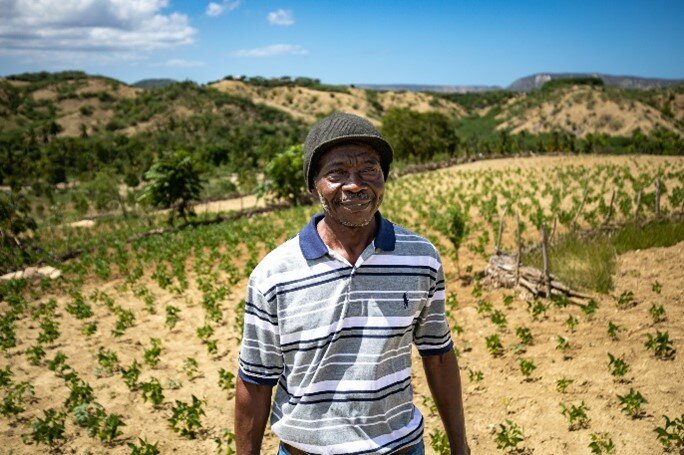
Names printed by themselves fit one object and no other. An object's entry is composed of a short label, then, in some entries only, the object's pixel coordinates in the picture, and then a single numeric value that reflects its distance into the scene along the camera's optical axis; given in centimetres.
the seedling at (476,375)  604
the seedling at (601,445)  414
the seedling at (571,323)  684
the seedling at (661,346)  566
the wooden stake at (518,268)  866
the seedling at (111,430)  543
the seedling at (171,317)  918
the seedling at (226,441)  498
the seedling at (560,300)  762
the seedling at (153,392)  625
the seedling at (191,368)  705
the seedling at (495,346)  673
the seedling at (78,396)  635
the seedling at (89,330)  920
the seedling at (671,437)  413
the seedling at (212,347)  777
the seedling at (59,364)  732
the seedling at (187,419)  554
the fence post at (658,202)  1165
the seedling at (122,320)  916
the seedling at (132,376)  685
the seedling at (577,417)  471
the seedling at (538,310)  748
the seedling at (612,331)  632
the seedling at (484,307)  800
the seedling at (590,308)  707
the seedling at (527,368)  591
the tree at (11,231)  1590
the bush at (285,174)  2497
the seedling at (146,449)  493
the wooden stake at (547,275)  799
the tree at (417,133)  4450
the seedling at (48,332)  896
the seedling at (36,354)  812
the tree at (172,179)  2002
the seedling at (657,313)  659
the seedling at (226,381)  656
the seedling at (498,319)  741
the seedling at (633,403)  465
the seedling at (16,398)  627
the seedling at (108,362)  746
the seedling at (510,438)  447
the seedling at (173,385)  677
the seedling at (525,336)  684
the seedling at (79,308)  1013
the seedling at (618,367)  537
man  175
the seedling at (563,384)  540
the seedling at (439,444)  448
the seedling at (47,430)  553
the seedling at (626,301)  728
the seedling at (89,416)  559
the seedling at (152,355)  753
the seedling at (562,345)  628
